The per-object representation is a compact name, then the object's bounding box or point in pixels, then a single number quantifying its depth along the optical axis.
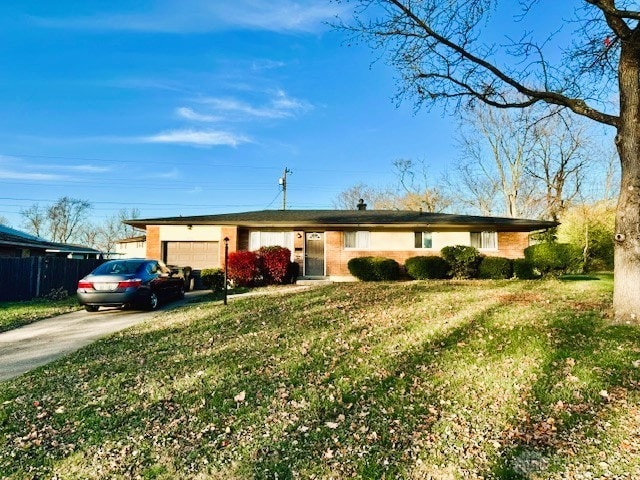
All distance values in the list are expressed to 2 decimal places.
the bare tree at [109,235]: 62.10
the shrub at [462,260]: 17.16
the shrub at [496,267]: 17.02
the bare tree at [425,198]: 38.59
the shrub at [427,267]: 17.14
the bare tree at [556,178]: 30.41
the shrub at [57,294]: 14.13
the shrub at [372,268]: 17.22
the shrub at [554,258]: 15.60
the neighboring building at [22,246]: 18.68
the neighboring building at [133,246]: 41.88
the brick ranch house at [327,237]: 18.31
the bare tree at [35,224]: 54.97
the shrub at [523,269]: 16.27
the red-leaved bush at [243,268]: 16.42
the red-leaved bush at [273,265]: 16.83
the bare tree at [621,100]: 6.46
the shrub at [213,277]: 16.36
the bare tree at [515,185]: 32.34
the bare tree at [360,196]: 44.86
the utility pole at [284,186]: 33.81
